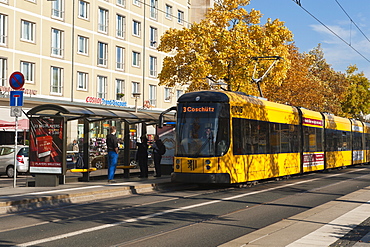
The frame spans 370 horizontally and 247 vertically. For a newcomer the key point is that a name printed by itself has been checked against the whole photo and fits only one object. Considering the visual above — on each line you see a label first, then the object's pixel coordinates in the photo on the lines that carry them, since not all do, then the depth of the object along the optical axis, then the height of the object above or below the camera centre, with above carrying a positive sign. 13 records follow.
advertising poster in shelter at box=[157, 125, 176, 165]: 22.98 +0.70
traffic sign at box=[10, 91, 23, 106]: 17.39 +1.76
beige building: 40.09 +8.74
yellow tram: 17.95 +0.51
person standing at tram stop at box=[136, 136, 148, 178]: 21.17 -0.03
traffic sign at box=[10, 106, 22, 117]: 17.25 +1.35
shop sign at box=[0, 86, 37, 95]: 37.72 +4.52
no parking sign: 17.39 +2.32
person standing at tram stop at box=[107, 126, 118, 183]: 18.64 +0.08
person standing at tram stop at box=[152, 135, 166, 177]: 21.38 +0.18
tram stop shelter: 17.70 +0.47
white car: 27.64 -0.14
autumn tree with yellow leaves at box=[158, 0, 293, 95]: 31.94 +6.14
